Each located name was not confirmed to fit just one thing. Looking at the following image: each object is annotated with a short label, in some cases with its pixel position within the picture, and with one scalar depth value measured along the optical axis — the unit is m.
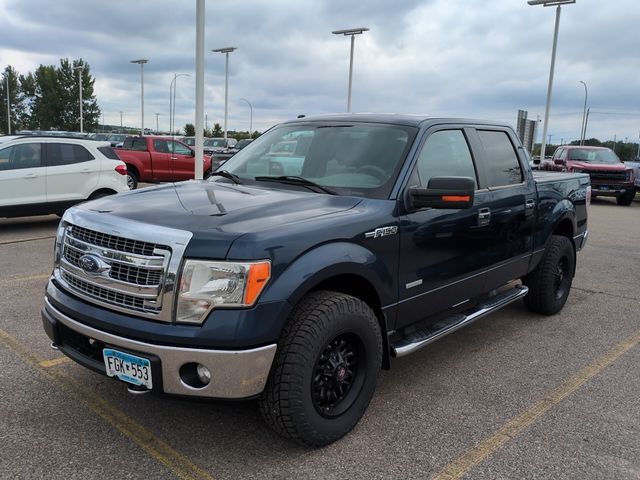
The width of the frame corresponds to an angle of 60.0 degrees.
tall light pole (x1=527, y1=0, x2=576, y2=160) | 22.27
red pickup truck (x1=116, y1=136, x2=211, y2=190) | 16.83
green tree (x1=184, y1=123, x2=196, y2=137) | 68.56
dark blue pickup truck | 2.57
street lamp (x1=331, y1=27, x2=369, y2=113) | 28.61
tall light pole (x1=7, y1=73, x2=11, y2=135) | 74.03
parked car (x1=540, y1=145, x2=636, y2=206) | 18.80
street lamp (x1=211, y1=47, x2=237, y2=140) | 42.28
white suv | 9.20
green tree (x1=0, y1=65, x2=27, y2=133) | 80.56
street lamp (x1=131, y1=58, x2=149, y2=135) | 47.13
